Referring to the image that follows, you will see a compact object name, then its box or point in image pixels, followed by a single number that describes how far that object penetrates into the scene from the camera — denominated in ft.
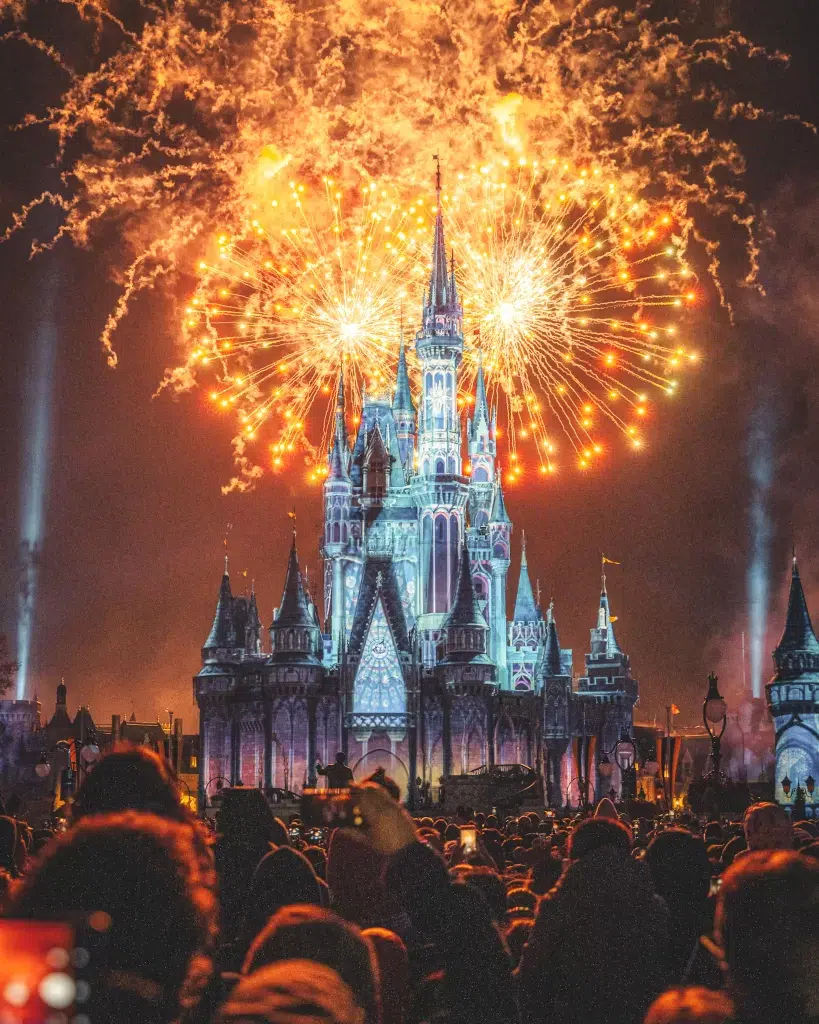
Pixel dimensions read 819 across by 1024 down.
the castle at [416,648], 290.35
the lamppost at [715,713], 110.01
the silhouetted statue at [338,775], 116.78
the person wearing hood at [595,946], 24.44
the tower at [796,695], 244.83
